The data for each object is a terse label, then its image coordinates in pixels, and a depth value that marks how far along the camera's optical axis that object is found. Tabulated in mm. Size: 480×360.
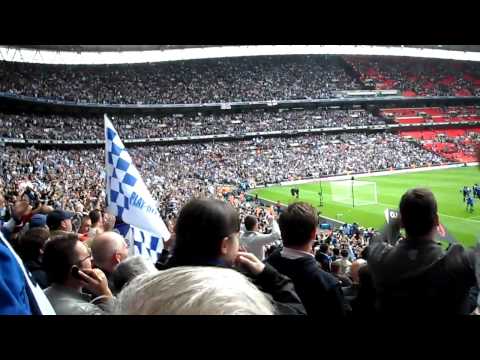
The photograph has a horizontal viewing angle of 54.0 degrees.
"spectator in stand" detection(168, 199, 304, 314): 1673
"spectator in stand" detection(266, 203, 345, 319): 2443
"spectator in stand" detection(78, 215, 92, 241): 6796
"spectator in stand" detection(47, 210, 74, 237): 5184
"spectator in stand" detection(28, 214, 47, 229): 5175
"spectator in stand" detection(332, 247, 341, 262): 10227
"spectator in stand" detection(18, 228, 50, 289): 3715
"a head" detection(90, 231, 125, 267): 3367
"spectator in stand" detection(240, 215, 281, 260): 4883
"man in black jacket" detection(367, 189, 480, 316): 2312
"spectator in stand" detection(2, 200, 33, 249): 5398
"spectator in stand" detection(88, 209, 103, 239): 6430
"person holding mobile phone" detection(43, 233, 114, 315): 2592
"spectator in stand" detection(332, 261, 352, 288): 4429
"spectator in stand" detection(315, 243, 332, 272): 5723
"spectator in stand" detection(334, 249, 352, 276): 5470
